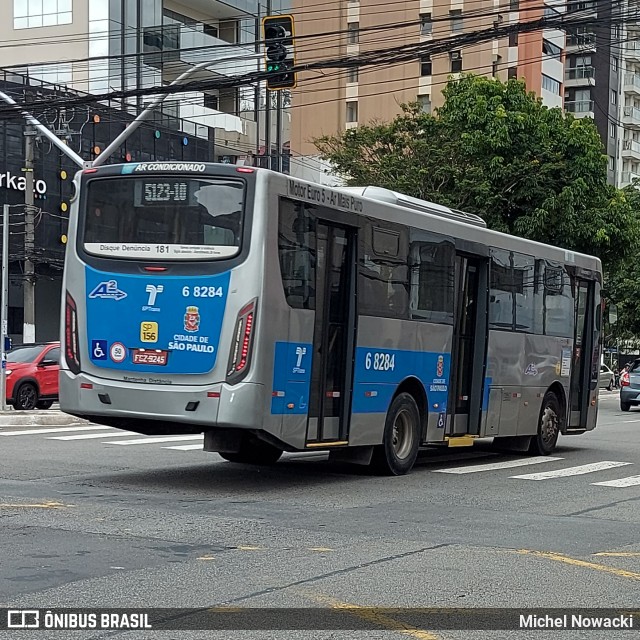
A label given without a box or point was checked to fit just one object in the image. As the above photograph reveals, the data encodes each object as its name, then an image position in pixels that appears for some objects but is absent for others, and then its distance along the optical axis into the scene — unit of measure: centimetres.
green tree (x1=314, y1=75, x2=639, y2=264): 3500
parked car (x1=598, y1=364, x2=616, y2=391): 5183
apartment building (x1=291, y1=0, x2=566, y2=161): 7012
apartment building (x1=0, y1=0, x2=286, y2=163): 5047
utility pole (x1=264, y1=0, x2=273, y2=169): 5480
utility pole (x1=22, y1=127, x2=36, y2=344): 3653
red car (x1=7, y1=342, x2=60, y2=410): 2722
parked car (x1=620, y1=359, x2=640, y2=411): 3425
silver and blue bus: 1202
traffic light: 1939
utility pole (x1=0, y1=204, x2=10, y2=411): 2386
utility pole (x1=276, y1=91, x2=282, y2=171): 5492
